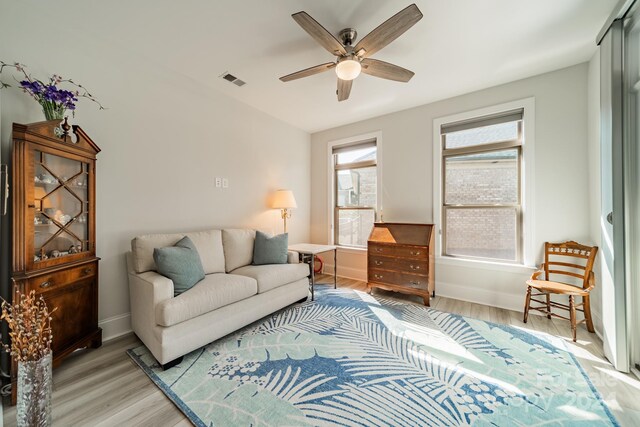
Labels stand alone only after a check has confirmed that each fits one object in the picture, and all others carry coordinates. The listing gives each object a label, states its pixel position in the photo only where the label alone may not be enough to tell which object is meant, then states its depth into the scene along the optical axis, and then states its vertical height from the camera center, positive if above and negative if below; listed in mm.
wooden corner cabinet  1616 -96
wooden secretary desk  3191 -609
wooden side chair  2346 -649
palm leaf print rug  1478 -1187
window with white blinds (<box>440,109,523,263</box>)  3121 +346
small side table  3309 -506
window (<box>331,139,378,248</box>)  4281 +411
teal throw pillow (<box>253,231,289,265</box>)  3105 -446
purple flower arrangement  1803 +905
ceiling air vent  2885 +1612
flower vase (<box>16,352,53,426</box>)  1141 -844
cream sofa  1914 -722
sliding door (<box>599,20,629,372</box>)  1858 +127
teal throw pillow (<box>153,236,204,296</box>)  2137 -458
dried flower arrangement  1170 -575
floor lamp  3777 +211
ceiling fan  1701 +1328
